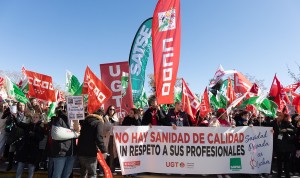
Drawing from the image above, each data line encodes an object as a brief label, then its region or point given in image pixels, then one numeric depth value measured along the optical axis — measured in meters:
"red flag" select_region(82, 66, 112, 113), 7.12
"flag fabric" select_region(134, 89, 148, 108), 9.83
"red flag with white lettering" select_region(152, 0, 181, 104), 8.06
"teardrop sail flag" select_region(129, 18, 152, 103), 10.02
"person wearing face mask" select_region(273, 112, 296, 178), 8.33
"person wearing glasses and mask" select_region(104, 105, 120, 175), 7.35
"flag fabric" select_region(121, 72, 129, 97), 8.76
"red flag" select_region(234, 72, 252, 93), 12.48
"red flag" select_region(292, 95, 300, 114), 11.66
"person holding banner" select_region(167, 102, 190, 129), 8.12
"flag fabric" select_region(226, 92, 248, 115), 8.59
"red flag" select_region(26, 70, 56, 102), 9.95
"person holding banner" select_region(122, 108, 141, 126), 8.01
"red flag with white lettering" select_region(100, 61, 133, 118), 8.57
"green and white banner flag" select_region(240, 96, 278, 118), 10.84
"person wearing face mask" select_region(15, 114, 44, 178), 6.88
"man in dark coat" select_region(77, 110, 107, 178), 6.16
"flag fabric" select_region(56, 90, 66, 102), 15.30
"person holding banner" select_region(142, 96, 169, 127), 8.16
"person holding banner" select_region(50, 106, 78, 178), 6.23
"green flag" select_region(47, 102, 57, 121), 9.45
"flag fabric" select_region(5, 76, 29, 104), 10.05
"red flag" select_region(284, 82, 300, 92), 13.36
